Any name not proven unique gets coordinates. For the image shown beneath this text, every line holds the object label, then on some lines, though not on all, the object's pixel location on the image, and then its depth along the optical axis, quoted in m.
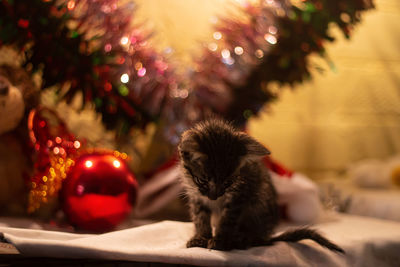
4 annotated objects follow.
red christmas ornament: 0.92
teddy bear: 0.97
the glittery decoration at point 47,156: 0.94
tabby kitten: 0.70
